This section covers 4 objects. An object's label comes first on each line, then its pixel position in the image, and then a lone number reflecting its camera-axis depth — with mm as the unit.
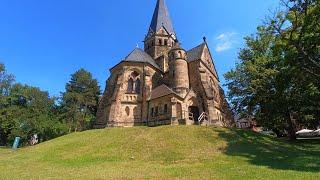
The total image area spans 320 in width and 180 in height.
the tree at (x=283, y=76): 11593
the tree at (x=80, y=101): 28280
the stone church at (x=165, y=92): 20332
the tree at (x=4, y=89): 26885
